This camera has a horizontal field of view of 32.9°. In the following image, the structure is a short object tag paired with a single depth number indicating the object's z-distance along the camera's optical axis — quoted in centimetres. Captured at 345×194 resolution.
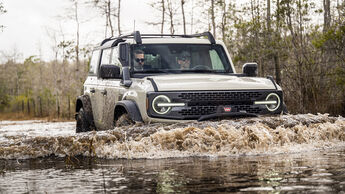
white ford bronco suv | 751
